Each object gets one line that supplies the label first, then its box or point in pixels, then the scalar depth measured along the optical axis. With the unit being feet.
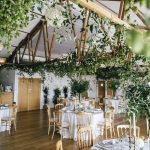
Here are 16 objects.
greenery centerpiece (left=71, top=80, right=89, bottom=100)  45.81
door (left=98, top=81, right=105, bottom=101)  65.36
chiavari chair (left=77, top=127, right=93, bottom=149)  13.34
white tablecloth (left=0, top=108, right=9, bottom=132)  27.81
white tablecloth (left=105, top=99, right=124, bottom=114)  47.63
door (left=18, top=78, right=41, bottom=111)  46.17
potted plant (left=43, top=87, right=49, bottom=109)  50.57
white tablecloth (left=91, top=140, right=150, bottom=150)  11.80
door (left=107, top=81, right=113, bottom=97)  63.22
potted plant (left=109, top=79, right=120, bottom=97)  52.07
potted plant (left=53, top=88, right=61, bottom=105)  52.26
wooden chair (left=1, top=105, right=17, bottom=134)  27.24
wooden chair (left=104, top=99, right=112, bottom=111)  47.69
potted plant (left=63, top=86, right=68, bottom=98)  55.29
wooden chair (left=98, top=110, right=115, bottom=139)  26.84
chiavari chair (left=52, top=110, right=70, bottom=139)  25.45
